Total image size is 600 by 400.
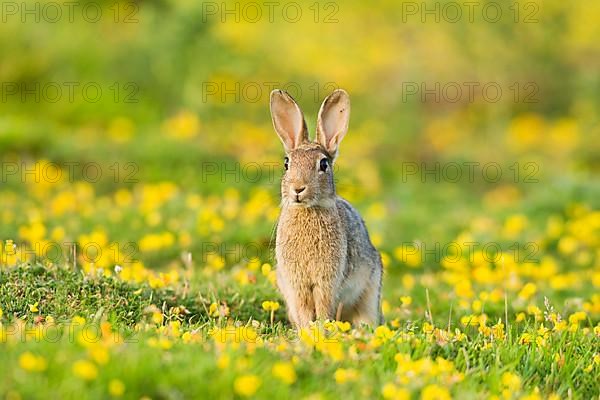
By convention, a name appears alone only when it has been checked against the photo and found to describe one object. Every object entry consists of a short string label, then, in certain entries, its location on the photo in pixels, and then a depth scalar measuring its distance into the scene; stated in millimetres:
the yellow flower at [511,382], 10294
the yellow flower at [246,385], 8750
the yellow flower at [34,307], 11940
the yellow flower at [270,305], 13867
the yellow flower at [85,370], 8547
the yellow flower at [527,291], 16147
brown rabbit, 13781
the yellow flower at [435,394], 9316
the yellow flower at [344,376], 9555
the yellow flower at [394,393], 9141
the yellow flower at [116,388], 8586
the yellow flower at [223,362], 9328
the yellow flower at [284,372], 9156
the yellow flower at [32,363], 8648
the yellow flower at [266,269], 15293
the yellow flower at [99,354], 8906
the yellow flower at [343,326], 11493
